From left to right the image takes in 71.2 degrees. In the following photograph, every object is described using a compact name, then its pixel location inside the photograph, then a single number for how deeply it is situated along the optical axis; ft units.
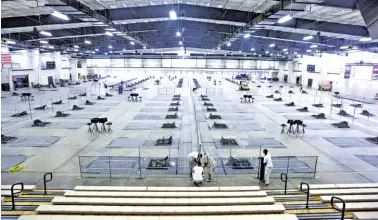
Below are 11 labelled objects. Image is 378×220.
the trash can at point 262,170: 32.50
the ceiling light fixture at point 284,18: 45.65
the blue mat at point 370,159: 41.63
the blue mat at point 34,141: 49.65
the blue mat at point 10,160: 39.11
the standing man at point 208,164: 32.83
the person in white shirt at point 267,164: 31.30
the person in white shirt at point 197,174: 31.22
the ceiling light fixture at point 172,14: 47.21
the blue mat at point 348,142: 51.13
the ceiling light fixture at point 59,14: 41.95
